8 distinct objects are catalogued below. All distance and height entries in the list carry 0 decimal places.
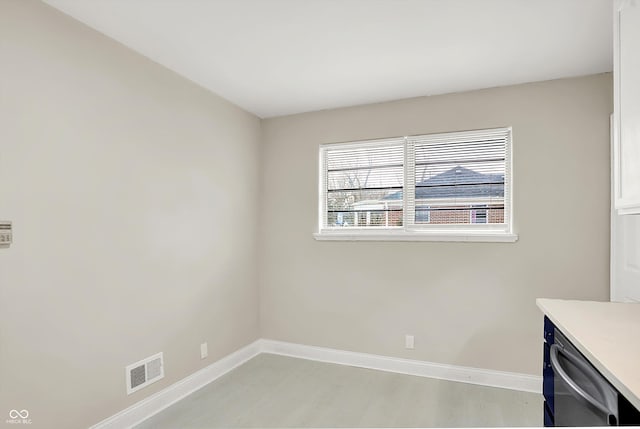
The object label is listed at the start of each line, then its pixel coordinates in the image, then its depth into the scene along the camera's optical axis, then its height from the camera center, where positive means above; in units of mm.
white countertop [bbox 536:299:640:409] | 1060 -474
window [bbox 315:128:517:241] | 3109 +222
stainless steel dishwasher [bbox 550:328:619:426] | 1128 -624
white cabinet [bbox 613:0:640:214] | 1574 +482
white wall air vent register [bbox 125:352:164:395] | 2428 -1106
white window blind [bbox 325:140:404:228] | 3475 +263
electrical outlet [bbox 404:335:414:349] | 3270 -1163
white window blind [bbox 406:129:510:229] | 3105 +300
